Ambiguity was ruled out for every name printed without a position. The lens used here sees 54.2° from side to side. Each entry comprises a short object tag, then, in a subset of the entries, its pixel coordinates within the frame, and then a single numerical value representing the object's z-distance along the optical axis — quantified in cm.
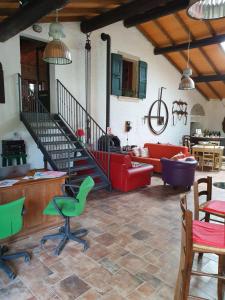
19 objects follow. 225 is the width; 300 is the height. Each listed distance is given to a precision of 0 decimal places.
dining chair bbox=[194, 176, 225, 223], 217
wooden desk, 281
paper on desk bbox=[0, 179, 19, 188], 274
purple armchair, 500
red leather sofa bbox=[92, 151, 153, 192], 489
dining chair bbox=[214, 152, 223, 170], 766
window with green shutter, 673
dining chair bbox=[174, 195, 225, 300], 150
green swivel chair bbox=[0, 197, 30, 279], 198
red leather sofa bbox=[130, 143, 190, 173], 674
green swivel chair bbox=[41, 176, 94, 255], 259
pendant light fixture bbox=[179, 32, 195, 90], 579
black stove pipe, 622
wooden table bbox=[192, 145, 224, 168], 762
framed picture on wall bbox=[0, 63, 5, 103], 457
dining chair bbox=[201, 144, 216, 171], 764
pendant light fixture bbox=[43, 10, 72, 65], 306
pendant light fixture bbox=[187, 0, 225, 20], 155
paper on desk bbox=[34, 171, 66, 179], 316
